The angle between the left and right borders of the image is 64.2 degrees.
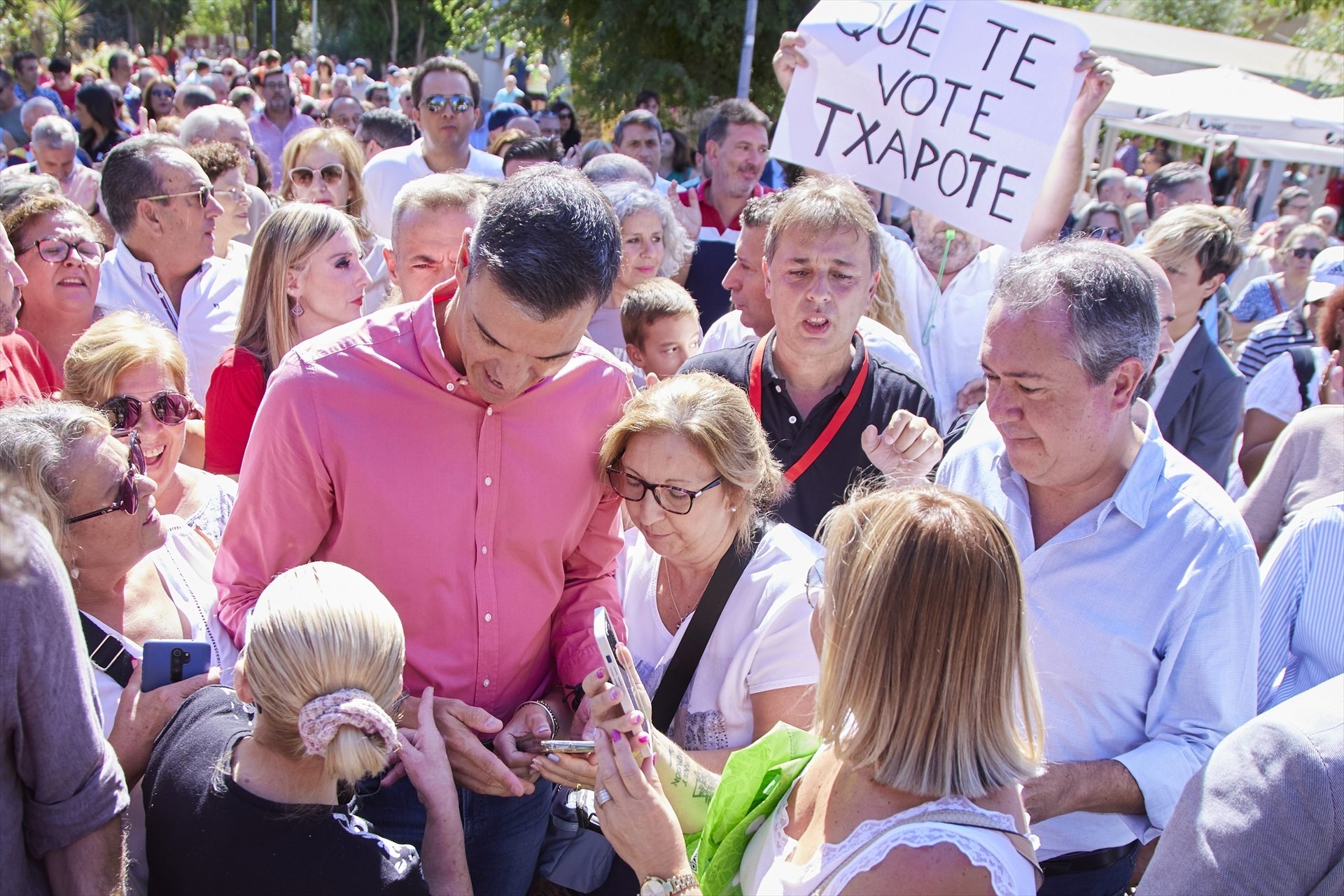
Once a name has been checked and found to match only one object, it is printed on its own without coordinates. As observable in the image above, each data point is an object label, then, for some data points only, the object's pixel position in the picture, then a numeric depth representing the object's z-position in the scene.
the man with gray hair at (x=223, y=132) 6.25
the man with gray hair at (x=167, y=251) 4.35
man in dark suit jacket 4.32
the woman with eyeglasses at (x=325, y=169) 5.84
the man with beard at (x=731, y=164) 6.29
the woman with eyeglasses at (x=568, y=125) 12.87
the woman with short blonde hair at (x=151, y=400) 2.89
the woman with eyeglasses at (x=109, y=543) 2.11
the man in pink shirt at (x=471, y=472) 2.11
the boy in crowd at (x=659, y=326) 4.16
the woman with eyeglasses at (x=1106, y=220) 8.13
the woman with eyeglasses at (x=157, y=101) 11.70
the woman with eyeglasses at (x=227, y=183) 5.20
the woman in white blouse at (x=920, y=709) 1.60
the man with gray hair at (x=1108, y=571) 2.17
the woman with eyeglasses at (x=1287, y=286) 7.51
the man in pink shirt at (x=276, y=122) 10.84
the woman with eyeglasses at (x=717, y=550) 2.42
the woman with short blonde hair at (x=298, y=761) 1.80
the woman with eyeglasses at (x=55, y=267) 3.89
